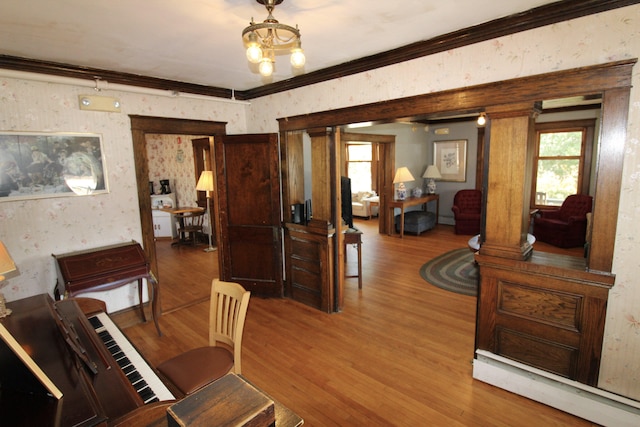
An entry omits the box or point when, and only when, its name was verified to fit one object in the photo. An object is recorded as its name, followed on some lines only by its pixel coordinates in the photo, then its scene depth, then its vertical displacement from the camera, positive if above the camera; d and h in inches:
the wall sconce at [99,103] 122.2 +25.3
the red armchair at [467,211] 273.7 -39.6
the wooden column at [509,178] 88.0 -4.2
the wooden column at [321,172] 138.1 -2.4
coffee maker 287.0 -14.8
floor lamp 239.8 -9.5
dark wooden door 153.1 -19.9
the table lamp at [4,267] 73.4 -21.4
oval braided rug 168.9 -60.9
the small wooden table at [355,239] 166.7 -36.8
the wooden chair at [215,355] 74.4 -45.0
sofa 350.3 -40.9
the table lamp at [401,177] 265.8 -9.7
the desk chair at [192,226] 261.5 -45.3
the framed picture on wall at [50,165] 110.3 +2.4
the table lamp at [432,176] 309.7 -10.8
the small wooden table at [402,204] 270.2 -32.2
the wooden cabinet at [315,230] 139.0 -27.4
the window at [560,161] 242.2 +0.6
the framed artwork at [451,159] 307.6 +4.7
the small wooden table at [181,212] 259.9 -32.6
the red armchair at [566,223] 221.0 -41.6
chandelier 64.7 +25.8
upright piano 45.2 -32.2
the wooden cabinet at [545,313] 82.1 -39.6
